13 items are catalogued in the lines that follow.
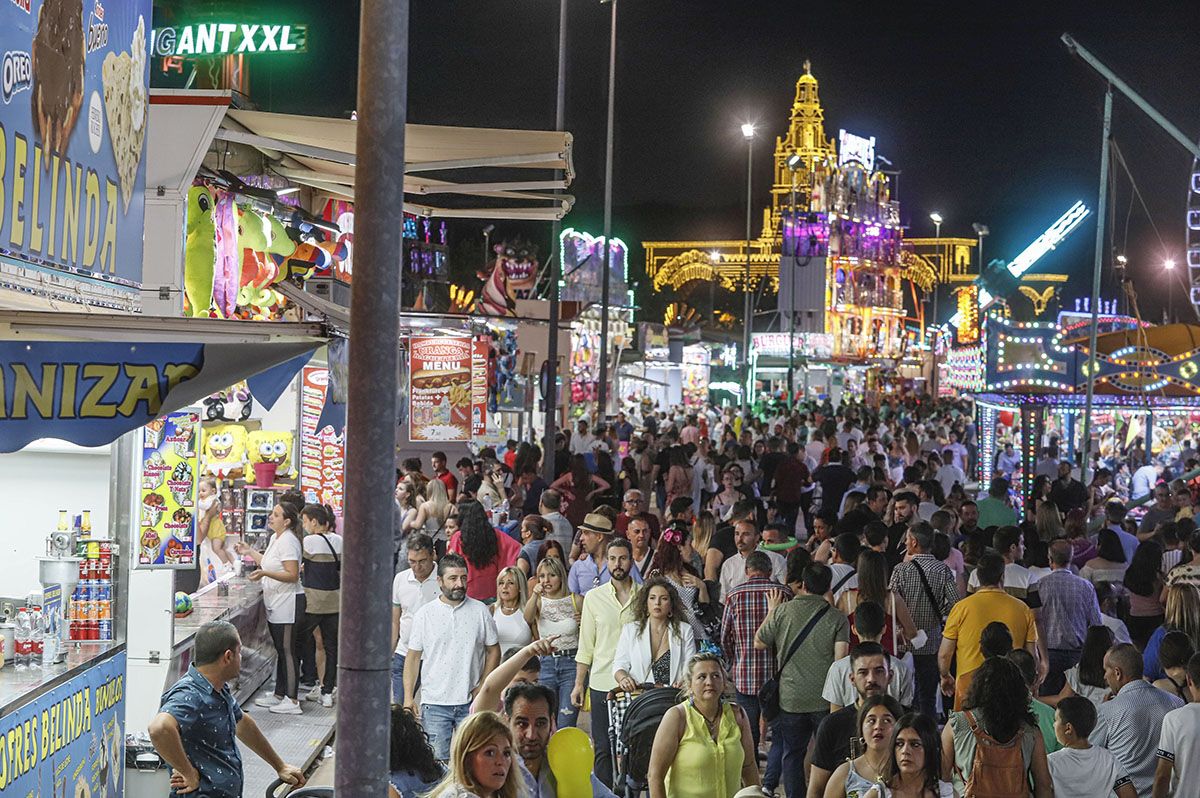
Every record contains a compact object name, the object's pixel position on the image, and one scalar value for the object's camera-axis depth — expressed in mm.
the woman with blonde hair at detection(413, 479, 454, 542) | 15000
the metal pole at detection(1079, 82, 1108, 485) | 18727
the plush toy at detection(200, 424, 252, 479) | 14430
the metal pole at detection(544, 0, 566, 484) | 19703
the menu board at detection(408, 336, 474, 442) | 17547
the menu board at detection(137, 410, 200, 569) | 9375
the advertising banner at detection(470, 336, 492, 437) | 17844
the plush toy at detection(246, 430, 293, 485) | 15000
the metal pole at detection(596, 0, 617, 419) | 26125
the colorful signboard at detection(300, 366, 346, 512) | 15055
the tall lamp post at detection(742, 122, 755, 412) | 40156
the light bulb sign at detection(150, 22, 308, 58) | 14969
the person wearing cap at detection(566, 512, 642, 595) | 10625
